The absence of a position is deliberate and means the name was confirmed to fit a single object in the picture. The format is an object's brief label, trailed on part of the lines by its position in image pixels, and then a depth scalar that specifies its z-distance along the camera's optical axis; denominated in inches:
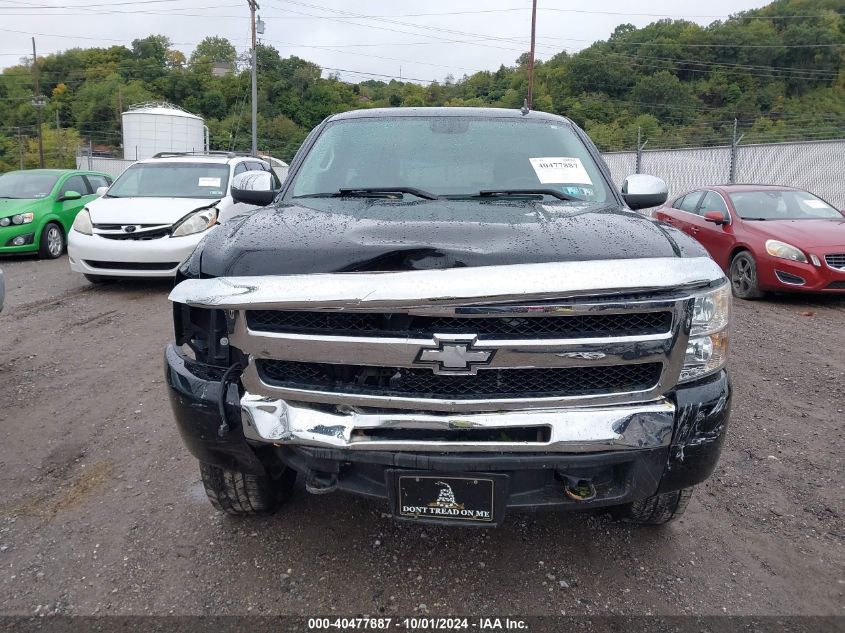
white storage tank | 1610.5
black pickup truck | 74.3
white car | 288.7
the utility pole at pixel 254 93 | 1121.1
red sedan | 279.3
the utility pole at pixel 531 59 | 1058.1
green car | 393.4
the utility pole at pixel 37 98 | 1667.1
